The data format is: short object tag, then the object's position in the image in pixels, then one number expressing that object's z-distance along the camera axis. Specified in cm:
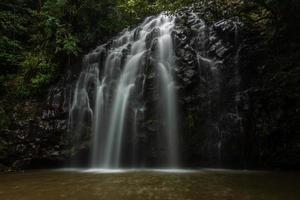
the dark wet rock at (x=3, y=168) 1116
